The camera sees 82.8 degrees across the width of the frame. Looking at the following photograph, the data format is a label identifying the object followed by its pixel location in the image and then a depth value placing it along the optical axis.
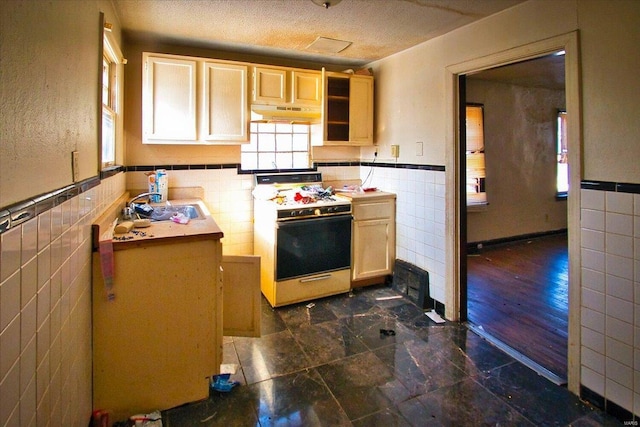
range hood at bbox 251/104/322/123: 3.28
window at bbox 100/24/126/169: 2.34
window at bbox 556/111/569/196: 5.57
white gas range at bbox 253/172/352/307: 3.10
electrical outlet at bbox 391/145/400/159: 3.52
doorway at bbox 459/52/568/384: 3.75
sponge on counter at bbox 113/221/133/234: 1.90
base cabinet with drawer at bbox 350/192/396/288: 3.47
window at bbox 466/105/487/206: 4.86
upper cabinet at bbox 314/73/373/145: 3.68
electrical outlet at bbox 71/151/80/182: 1.39
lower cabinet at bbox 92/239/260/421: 1.80
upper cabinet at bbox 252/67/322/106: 3.29
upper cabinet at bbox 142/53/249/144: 2.93
